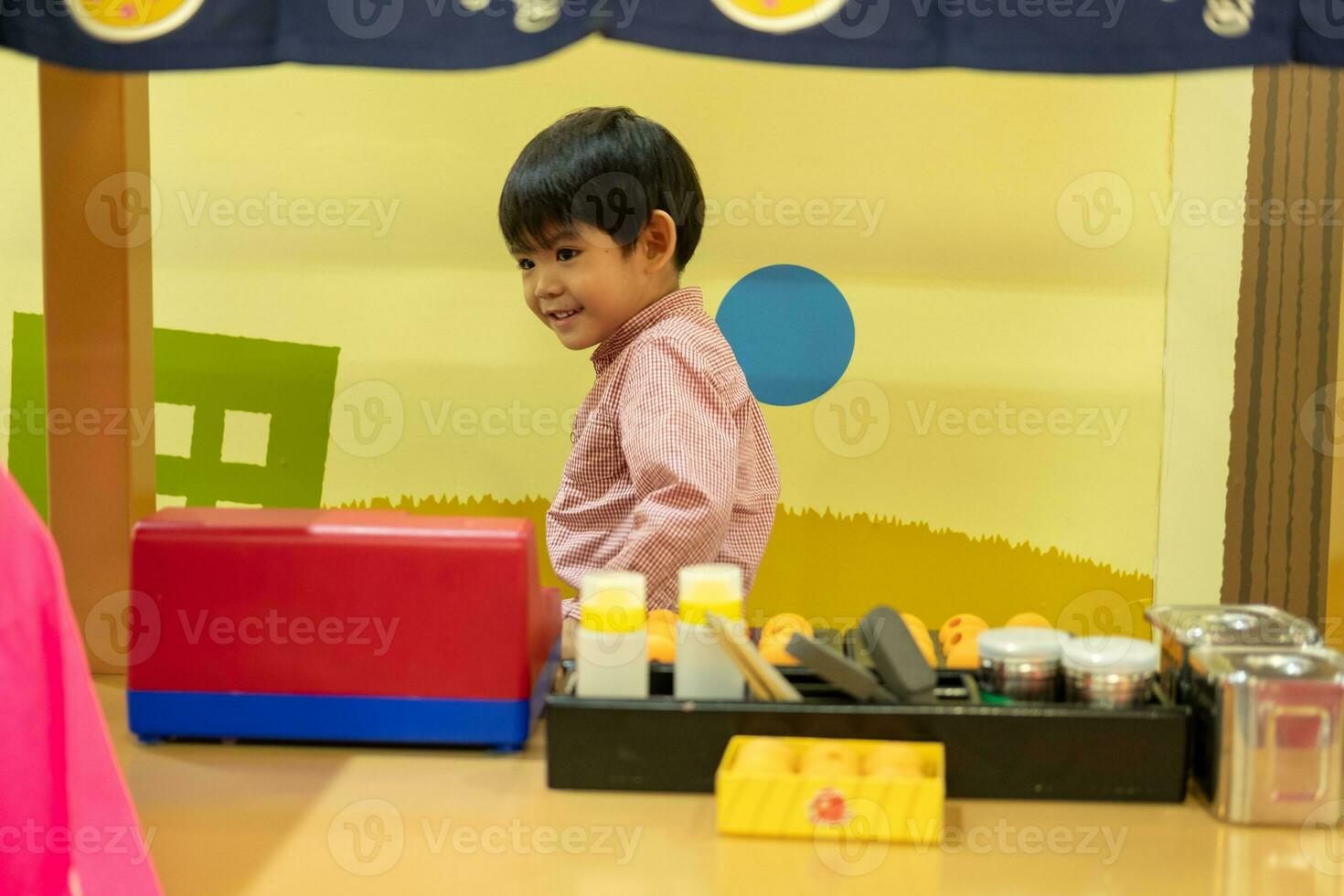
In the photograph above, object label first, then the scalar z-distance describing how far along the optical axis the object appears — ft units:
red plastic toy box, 10.65
